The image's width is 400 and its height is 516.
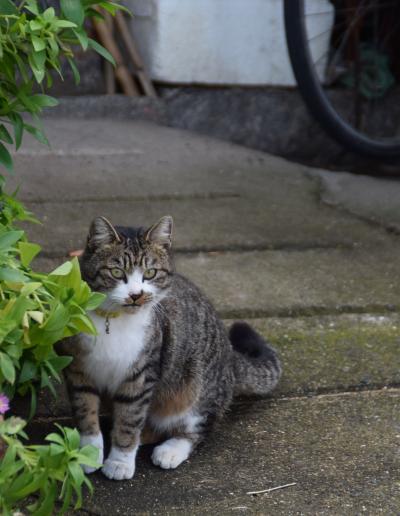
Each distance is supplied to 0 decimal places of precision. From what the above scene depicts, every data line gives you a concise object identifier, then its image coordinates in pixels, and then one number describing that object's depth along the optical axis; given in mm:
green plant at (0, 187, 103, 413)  3671
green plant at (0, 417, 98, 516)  3393
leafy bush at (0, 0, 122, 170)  4035
